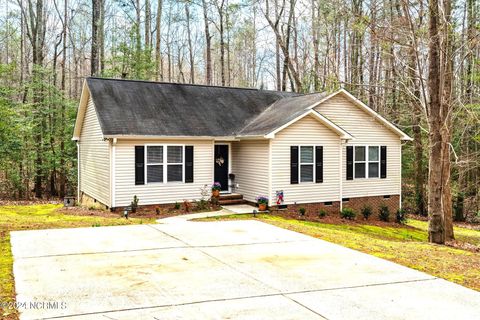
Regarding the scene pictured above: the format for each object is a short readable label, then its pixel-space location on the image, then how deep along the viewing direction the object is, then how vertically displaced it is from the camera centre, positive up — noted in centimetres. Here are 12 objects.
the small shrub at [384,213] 1703 -216
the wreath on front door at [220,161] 1698 -3
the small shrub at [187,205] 1466 -159
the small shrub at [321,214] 1527 -195
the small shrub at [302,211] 1495 -180
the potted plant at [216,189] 1559 -107
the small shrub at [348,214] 1568 -200
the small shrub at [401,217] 1748 -237
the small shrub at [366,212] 1645 -202
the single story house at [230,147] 1465 +50
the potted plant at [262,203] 1494 -152
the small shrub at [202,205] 1485 -158
